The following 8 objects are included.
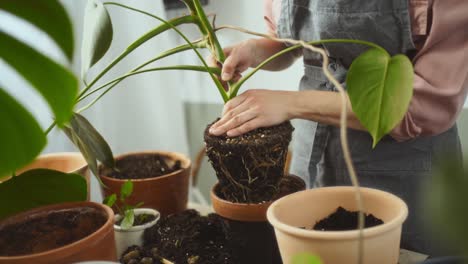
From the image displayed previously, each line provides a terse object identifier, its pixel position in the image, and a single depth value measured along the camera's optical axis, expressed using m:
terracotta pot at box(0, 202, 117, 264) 0.60
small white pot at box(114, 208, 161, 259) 0.82
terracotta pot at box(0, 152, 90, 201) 1.00
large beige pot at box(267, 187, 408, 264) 0.57
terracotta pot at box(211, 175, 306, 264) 0.76
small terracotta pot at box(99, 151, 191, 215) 0.91
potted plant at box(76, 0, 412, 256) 0.62
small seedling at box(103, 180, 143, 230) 0.81
